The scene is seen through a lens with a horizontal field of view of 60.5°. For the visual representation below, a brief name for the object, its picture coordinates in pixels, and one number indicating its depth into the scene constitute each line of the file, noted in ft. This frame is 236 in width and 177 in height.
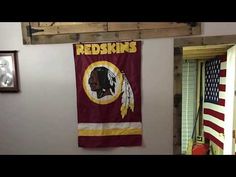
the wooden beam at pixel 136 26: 7.59
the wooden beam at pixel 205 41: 7.36
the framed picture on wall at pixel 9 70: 8.25
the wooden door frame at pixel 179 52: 7.39
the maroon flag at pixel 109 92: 7.78
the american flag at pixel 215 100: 11.59
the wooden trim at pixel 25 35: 8.23
